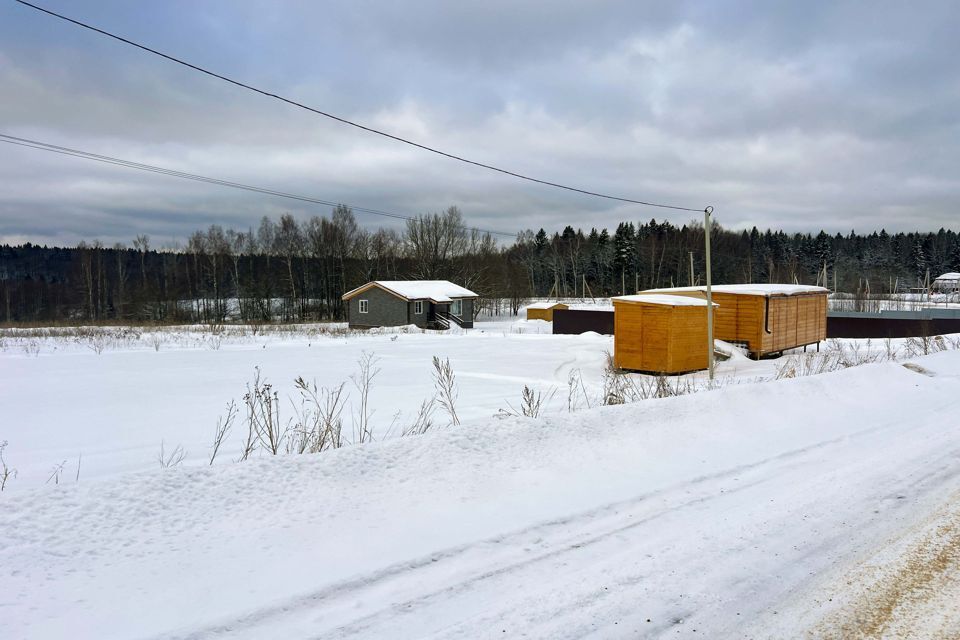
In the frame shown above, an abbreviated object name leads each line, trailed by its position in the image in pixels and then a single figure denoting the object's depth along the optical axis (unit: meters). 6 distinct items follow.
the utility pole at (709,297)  12.92
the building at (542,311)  43.03
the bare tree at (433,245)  58.00
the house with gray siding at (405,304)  40.97
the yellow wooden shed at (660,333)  16.53
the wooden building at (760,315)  20.16
